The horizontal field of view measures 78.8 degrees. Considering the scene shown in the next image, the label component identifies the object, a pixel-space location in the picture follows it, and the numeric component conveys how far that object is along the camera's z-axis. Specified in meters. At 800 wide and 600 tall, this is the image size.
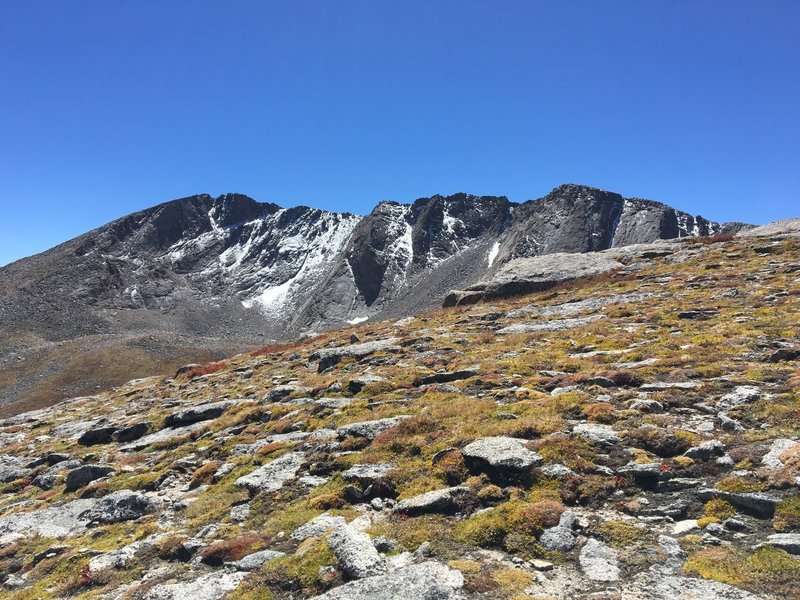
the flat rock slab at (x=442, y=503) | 10.56
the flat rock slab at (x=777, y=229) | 44.53
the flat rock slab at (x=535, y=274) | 47.03
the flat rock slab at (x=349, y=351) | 30.55
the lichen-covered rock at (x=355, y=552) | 8.91
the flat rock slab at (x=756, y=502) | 8.39
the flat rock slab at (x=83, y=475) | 17.98
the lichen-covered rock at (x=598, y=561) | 7.71
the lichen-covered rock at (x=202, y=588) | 9.37
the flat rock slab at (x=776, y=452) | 9.54
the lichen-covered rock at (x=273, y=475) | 14.06
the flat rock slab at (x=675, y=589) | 6.78
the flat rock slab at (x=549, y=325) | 28.58
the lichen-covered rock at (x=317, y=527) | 10.77
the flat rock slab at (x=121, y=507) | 14.35
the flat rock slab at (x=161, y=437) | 21.95
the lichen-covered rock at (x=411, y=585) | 7.86
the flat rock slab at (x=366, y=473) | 12.62
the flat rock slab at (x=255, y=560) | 9.97
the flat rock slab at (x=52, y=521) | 14.47
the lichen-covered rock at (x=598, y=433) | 12.00
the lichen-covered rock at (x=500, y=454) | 11.40
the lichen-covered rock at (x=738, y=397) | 12.97
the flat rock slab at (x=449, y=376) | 21.22
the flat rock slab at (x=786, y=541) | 7.30
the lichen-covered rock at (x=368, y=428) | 16.09
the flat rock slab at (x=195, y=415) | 24.62
